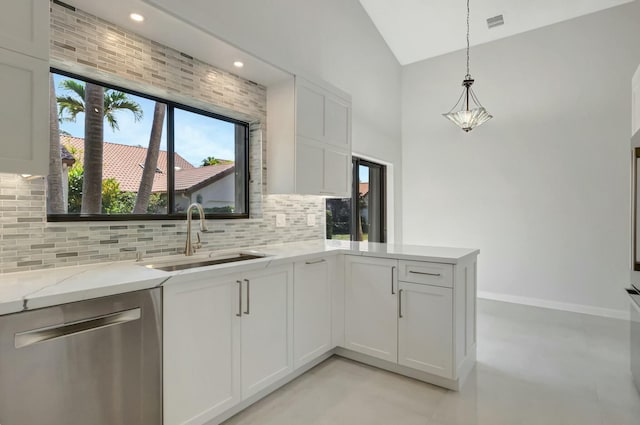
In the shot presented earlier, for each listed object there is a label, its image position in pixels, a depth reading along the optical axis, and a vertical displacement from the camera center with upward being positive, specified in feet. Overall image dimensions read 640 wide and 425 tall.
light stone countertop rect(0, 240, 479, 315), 4.31 -1.00
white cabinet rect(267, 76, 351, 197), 9.89 +2.32
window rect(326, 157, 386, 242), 14.51 +0.20
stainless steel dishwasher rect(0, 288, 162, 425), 4.10 -2.00
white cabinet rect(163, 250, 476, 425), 5.86 -2.45
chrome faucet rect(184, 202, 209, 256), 7.81 -0.33
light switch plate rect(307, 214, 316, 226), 12.26 -0.22
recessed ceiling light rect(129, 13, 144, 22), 6.80 +3.95
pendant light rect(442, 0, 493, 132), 12.05 +3.47
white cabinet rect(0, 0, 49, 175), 4.65 +1.79
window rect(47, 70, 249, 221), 6.73 +1.32
